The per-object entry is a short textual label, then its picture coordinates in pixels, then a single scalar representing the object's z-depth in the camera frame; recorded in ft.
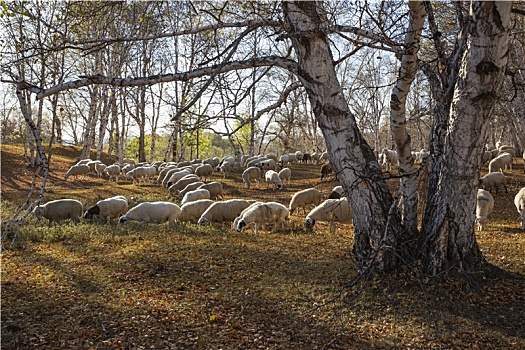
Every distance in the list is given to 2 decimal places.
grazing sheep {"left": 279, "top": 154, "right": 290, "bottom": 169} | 104.15
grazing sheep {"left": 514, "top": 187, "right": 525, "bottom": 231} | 39.88
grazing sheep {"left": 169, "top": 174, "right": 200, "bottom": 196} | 65.51
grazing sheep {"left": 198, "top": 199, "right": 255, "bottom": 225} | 43.93
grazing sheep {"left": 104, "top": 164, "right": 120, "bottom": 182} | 85.25
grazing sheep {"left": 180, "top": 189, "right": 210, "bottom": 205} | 52.60
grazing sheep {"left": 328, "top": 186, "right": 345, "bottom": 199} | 52.15
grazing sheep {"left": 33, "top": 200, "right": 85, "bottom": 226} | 44.98
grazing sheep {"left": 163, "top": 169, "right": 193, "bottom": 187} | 72.84
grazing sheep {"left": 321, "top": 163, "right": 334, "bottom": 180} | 79.54
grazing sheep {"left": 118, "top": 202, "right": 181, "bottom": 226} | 44.16
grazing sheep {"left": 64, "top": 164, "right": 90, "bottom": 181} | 84.53
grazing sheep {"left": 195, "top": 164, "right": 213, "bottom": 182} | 82.04
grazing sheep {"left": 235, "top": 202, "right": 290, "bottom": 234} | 39.55
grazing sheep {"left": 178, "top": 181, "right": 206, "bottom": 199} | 61.51
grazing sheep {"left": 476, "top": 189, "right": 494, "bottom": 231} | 39.73
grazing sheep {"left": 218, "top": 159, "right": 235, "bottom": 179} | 90.11
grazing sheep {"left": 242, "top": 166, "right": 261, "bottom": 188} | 75.46
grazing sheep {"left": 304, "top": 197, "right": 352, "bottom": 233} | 39.29
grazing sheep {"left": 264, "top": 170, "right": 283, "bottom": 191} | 72.95
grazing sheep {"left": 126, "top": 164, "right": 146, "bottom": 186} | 81.00
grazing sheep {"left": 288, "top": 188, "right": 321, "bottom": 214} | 50.75
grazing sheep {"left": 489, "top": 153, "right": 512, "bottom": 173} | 68.08
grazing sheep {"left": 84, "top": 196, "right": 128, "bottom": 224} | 46.66
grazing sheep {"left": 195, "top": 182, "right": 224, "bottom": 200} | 59.02
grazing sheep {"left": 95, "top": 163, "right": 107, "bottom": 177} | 91.45
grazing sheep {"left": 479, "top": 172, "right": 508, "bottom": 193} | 55.64
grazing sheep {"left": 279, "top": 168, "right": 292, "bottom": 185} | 77.41
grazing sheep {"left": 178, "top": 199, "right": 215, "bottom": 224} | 46.13
